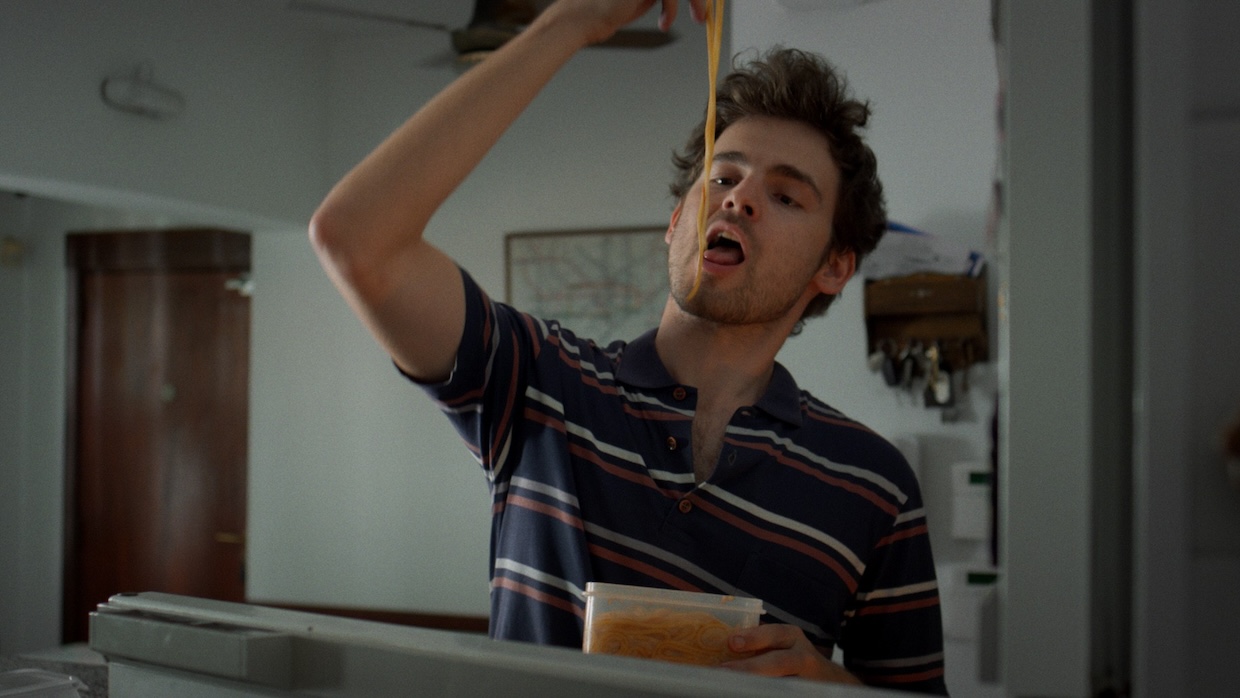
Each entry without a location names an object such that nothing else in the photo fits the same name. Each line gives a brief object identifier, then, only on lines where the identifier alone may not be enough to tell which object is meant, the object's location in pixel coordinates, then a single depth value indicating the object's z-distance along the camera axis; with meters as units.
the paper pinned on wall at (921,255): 2.59
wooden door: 5.59
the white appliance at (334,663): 0.59
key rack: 2.58
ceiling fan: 3.09
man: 1.10
